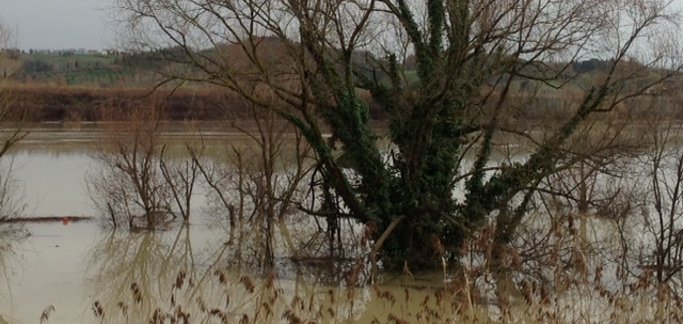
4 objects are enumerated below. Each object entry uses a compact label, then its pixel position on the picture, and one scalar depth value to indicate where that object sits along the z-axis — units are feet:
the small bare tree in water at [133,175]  86.33
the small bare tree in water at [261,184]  79.97
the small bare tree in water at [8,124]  81.51
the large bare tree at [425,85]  61.98
